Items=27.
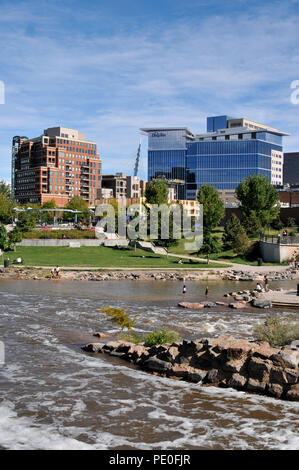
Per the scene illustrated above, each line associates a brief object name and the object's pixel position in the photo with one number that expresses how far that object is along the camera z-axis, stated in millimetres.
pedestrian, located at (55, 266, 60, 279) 64400
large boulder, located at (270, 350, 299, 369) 21641
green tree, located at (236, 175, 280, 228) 106094
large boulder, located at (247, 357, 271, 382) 21688
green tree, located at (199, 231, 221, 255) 78894
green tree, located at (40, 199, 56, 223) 143125
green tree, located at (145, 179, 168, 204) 118250
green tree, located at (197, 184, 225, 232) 117162
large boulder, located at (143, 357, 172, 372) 24359
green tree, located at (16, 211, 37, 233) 97844
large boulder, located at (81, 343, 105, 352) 28212
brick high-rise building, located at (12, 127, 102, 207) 195262
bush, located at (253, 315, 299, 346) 27750
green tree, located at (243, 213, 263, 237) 94144
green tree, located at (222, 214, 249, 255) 83438
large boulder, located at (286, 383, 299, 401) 20641
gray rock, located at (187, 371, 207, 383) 23000
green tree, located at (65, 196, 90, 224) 151800
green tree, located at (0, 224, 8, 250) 80500
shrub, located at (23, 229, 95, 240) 95875
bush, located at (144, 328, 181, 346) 27859
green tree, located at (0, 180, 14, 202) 146700
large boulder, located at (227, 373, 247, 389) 21969
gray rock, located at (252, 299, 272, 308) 43928
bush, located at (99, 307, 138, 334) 30681
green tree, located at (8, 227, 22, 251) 82125
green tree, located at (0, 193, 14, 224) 124750
